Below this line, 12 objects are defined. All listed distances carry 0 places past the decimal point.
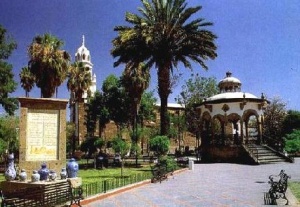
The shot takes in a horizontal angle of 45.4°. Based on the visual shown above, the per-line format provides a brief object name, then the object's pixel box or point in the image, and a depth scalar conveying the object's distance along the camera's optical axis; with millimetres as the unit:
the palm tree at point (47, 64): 28814
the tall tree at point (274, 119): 45000
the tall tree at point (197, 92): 43219
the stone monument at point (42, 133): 13477
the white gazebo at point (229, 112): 32938
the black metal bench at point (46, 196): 9438
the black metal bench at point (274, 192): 11094
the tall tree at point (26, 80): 39656
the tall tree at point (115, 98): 46281
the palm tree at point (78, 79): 39469
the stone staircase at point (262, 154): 29239
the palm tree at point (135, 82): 37588
